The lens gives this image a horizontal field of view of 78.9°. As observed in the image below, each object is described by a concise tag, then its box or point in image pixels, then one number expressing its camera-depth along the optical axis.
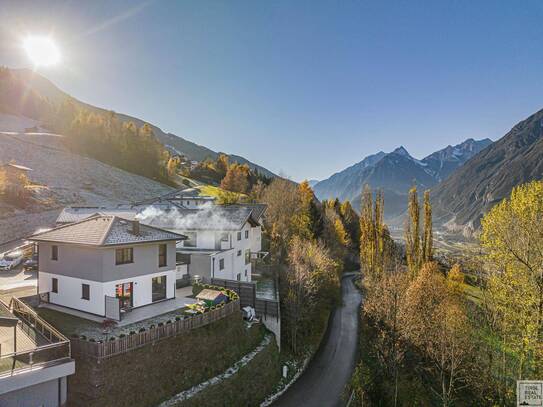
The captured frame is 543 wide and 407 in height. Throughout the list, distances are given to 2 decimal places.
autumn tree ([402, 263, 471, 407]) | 19.81
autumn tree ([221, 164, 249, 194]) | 84.25
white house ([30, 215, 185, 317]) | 19.09
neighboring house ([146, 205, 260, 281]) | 28.88
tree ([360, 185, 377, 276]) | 42.25
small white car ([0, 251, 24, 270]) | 30.94
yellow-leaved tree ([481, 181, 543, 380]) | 15.87
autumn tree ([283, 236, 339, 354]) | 27.77
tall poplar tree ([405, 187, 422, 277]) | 36.22
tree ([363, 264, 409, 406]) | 22.59
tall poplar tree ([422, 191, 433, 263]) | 36.78
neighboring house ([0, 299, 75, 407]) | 11.89
